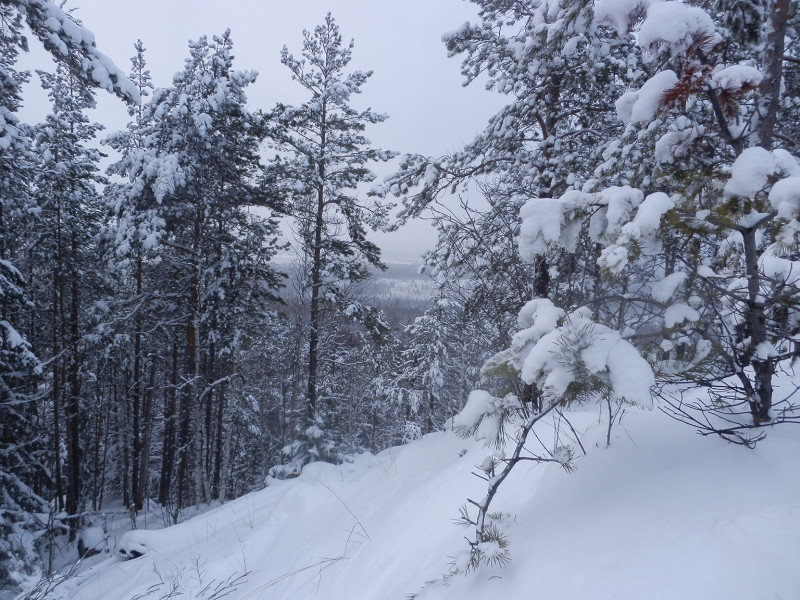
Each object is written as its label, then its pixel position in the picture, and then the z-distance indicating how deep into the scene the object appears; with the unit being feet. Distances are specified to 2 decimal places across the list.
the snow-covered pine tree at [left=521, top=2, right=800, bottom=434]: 7.48
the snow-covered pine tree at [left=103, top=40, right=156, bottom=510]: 29.81
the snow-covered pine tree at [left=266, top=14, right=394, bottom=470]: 35.96
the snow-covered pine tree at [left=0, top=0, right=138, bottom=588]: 14.56
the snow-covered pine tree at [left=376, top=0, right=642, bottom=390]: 19.42
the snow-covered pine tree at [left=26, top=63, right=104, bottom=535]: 38.55
